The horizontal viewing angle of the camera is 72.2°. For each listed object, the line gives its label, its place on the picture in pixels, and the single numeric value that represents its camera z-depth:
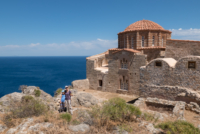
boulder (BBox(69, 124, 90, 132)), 5.71
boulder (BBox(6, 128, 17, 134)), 5.60
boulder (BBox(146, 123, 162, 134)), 6.03
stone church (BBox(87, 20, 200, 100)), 11.27
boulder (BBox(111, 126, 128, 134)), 5.77
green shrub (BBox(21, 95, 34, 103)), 9.49
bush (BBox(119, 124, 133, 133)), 5.92
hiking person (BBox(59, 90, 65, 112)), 8.20
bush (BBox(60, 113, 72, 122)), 6.50
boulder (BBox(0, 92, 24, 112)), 9.10
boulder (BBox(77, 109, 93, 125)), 6.42
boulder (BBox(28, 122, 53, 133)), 5.50
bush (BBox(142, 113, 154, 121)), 7.40
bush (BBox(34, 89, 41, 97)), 13.34
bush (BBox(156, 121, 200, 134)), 5.20
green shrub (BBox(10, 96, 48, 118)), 7.03
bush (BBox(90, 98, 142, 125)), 6.33
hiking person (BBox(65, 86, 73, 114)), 7.80
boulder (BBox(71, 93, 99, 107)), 10.86
